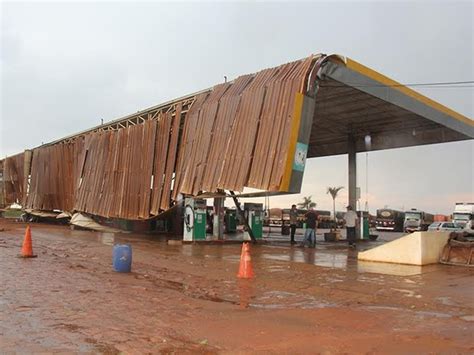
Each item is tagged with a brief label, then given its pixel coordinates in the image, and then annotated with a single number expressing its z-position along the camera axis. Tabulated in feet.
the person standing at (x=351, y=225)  65.21
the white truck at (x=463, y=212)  126.31
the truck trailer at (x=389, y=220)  159.74
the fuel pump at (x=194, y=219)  64.75
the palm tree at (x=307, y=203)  259.33
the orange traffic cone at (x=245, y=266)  34.71
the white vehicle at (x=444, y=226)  99.34
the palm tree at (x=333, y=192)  234.17
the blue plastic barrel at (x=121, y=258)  35.68
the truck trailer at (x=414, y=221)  142.61
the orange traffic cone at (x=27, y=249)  42.41
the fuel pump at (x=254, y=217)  74.43
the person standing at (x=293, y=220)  71.87
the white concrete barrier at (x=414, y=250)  44.45
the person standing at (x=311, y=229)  63.62
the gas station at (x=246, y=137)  49.96
